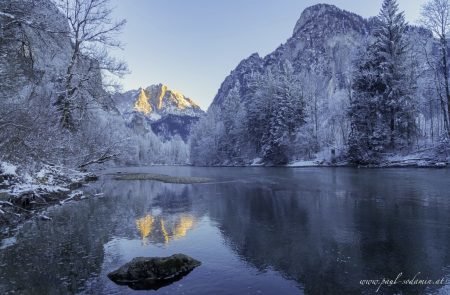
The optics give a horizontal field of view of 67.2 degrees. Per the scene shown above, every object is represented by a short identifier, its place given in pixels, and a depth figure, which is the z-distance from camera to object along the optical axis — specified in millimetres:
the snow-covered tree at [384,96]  41000
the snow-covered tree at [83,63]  21922
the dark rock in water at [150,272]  7172
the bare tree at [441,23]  36156
